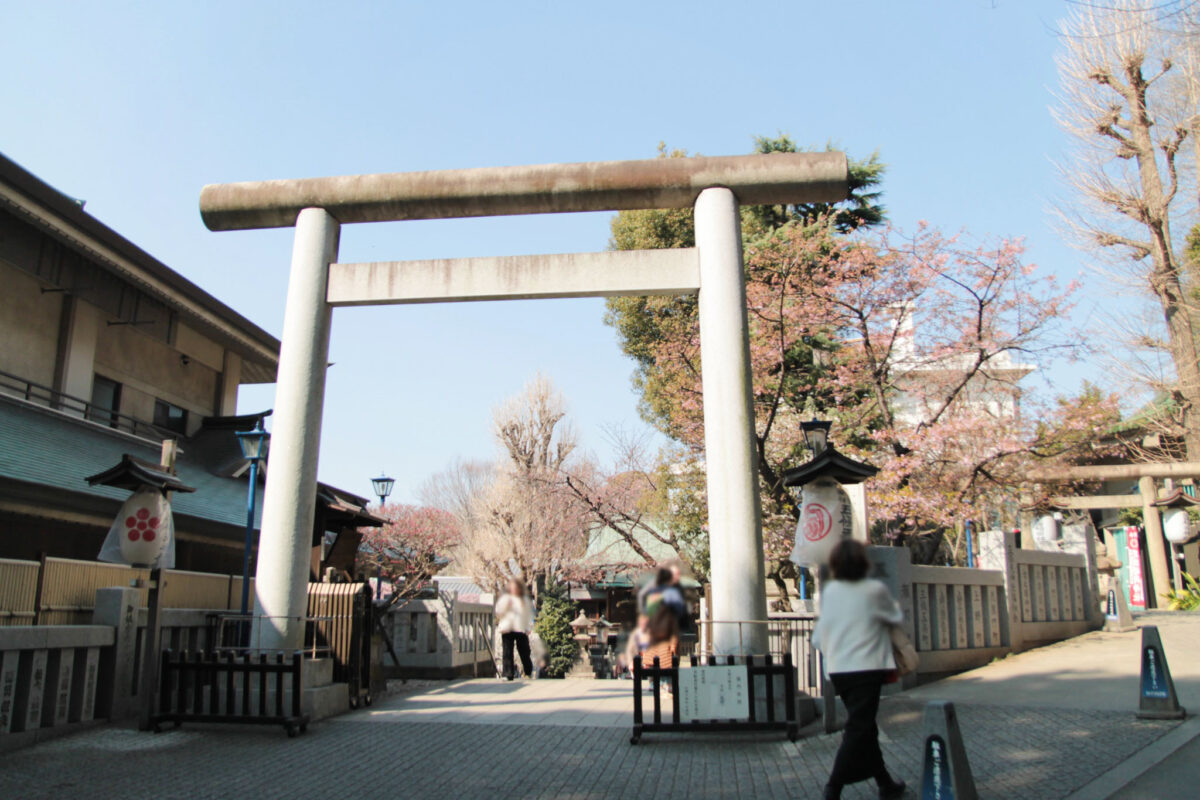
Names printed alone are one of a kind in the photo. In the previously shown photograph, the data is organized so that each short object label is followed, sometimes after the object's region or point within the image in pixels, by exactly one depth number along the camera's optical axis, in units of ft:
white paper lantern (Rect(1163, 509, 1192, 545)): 60.59
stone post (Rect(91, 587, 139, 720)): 30.68
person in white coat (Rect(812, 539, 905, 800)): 17.29
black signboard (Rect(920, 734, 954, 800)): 16.30
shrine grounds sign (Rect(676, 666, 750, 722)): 27.12
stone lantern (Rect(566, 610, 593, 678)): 66.80
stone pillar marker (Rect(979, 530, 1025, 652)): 42.75
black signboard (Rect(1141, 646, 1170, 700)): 25.94
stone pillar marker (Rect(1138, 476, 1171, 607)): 80.89
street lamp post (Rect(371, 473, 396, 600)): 69.46
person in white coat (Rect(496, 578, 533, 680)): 36.99
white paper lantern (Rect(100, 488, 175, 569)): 31.22
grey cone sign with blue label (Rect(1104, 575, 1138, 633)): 49.39
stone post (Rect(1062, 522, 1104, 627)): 51.20
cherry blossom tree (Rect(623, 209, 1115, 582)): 52.39
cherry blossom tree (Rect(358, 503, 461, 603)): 110.52
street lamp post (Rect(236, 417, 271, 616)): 46.73
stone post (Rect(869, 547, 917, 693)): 33.68
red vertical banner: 87.97
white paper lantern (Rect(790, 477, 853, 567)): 28.48
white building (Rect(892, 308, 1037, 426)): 59.77
